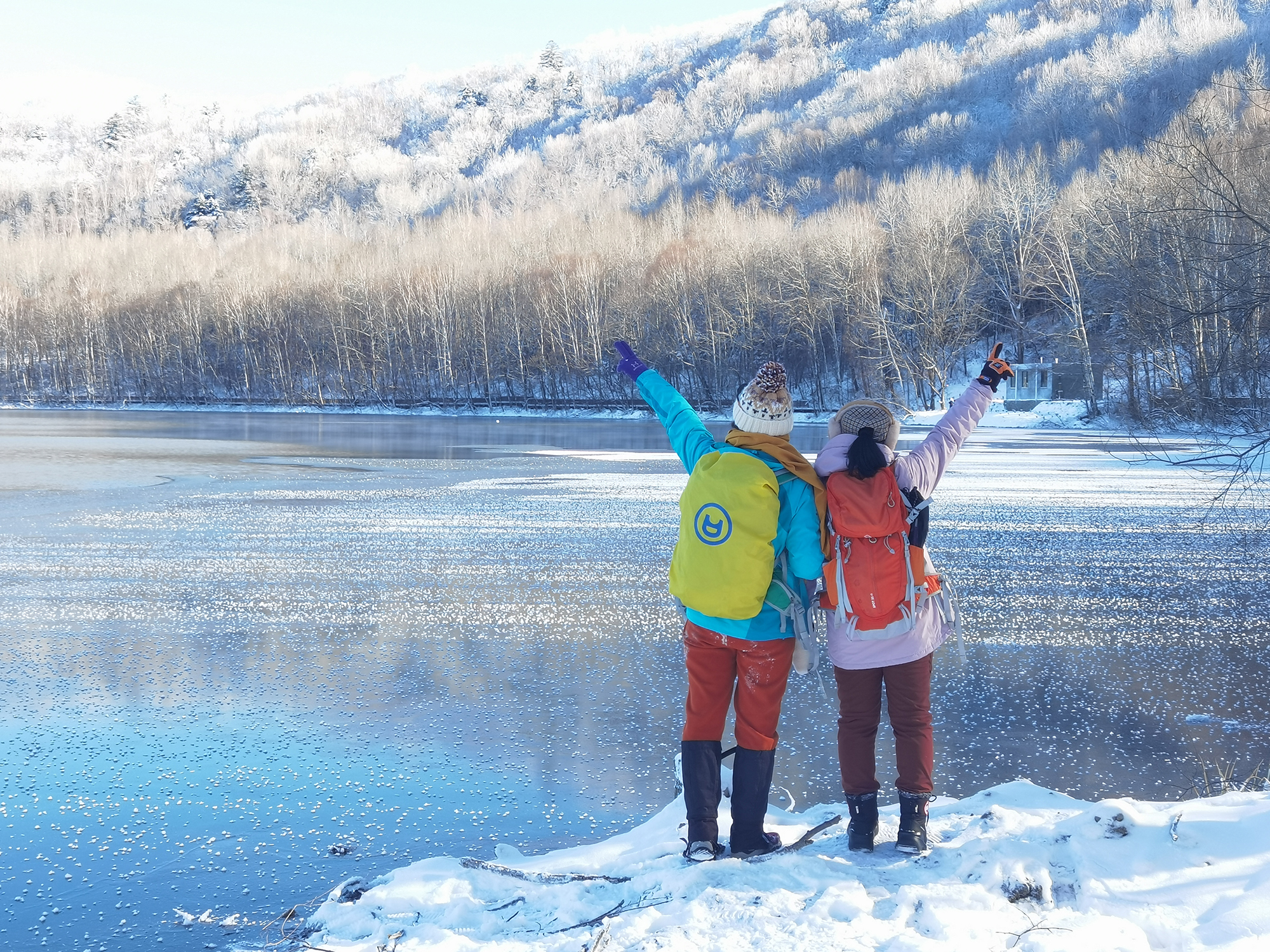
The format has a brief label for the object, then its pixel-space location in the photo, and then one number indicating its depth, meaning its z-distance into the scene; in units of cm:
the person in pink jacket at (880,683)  358
